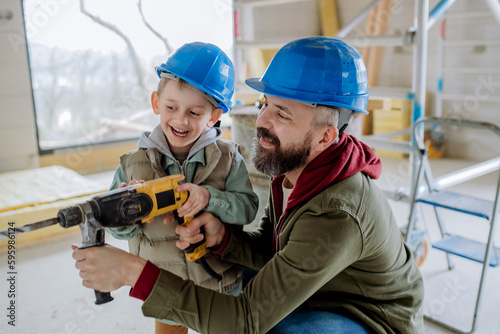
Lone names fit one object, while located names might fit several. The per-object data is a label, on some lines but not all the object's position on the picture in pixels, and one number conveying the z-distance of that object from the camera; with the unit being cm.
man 124
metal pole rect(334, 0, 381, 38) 390
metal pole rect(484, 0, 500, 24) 322
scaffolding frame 272
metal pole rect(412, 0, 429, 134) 271
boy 153
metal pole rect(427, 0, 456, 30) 287
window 508
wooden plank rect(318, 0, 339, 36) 689
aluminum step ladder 242
